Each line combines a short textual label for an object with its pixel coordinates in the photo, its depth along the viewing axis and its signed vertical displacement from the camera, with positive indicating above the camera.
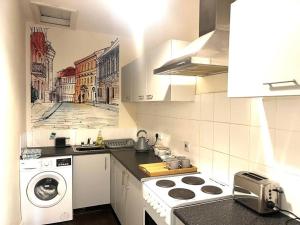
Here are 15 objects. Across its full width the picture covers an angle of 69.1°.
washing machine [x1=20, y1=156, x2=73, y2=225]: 2.51 -0.98
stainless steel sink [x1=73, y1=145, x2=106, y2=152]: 2.90 -0.54
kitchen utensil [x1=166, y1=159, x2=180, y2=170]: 2.01 -0.51
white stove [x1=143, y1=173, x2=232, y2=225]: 1.44 -0.61
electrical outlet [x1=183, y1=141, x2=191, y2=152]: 2.21 -0.38
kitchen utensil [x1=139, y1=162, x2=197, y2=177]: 1.93 -0.56
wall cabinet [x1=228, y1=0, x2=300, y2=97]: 0.85 +0.27
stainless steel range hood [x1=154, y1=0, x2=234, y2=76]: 1.37 +0.39
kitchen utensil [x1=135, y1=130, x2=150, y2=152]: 2.84 -0.47
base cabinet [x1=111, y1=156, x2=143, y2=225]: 1.95 -0.91
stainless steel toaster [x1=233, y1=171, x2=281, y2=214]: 1.25 -0.50
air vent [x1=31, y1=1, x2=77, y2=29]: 2.36 +1.12
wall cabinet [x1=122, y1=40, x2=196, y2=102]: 1.99 +0.29
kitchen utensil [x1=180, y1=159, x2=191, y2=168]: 2.05 -0.51
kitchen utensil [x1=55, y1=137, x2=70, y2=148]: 3.08 -0.48
